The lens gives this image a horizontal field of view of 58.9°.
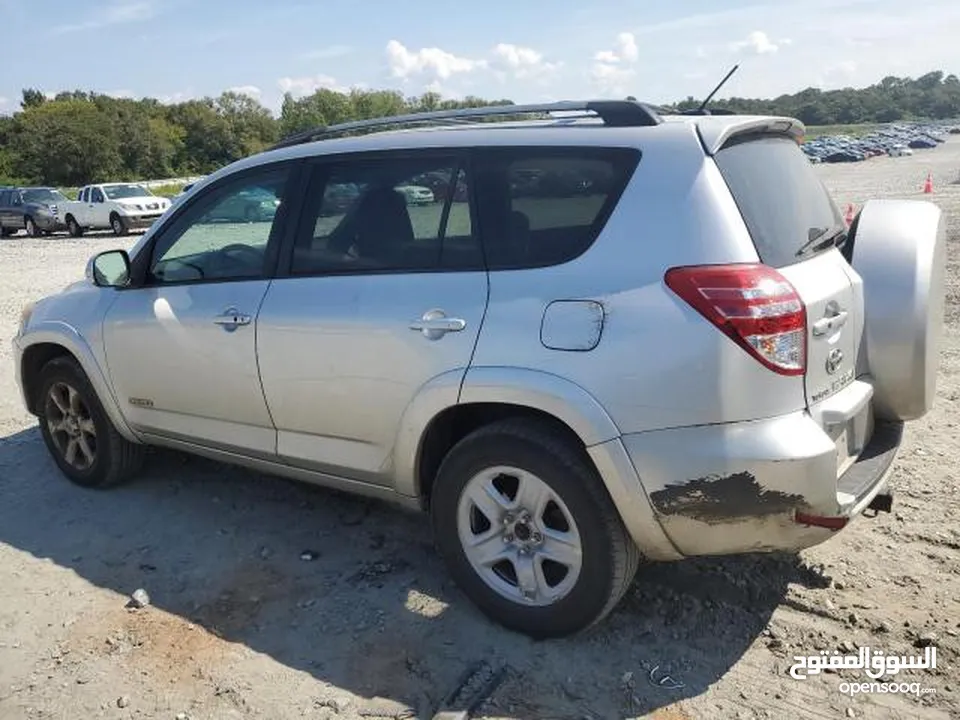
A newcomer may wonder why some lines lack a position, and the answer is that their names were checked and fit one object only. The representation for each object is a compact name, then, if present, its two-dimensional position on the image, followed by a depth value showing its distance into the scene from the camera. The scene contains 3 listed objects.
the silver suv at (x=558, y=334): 2.75
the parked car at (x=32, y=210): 27.89
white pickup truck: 26.22
